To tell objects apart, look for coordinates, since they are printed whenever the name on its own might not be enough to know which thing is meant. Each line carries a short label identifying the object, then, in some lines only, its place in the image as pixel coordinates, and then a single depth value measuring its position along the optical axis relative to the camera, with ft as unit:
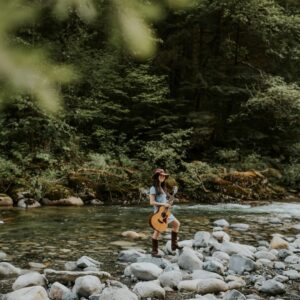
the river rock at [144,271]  19.02
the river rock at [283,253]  24.43
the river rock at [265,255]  23.77
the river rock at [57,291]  16.42
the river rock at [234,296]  16.16
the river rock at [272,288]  17.40
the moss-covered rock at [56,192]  49.24
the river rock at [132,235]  29.45
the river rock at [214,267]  20.70
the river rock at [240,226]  33.99
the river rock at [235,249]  23.92
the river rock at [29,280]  17.29
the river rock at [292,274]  20.01
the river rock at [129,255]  22.43
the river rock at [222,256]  23.20
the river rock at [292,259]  23.40
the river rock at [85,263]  20.52
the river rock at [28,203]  46.80
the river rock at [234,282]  18.53
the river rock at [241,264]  21.05
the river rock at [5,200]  46.68
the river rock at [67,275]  18.44
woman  23.11
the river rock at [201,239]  26.63
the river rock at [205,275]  19.35
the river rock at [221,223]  35.63
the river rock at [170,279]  18.33
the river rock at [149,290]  16.78
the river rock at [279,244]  26.58
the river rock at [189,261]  21.33
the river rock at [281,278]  19.40
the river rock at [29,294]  15.13
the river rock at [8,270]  19.21
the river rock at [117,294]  15.23
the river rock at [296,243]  27.48
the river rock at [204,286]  17.72
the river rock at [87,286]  16.57
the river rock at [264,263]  22.30
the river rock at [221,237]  28.63
